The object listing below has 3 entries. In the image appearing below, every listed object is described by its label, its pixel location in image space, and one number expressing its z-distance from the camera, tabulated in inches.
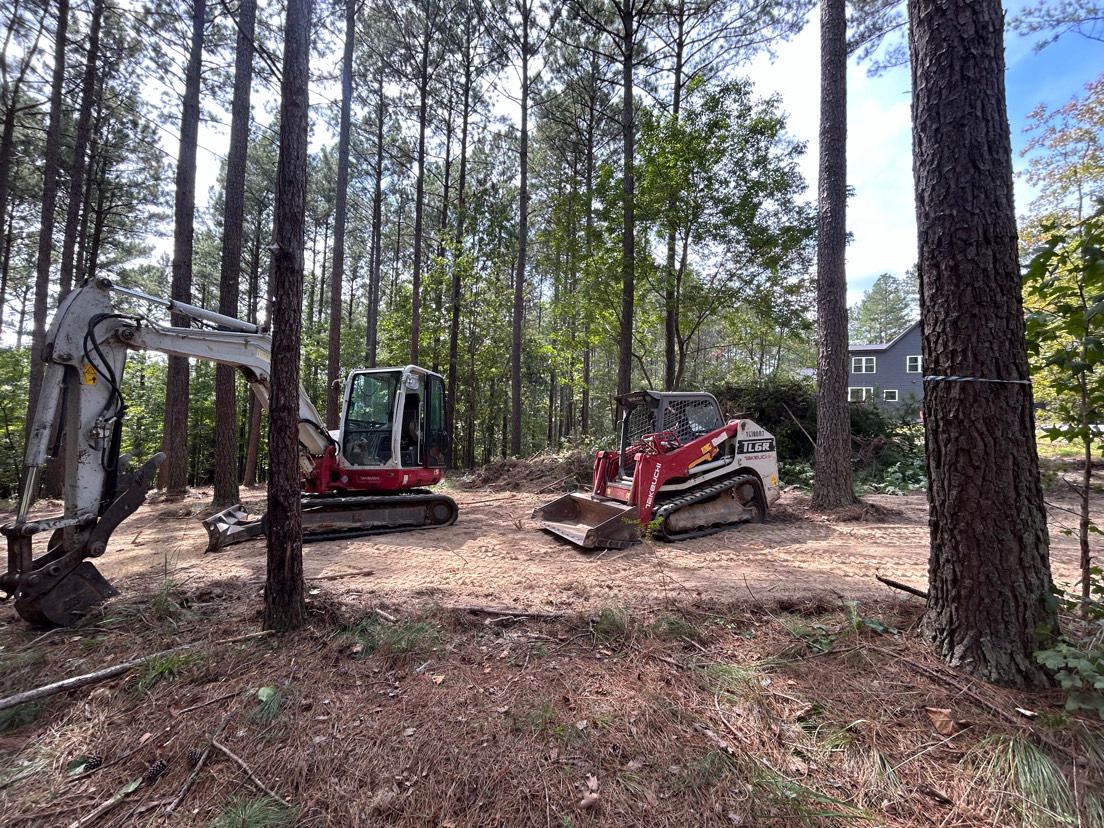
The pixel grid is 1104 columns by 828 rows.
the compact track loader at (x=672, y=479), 242.4
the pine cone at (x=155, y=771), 79.0
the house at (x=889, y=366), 1167.6
